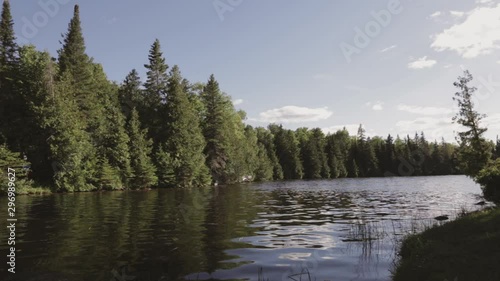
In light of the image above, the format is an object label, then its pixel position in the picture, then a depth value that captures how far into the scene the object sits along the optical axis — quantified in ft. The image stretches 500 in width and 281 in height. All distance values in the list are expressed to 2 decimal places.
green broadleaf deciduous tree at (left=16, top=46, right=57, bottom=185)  156.66
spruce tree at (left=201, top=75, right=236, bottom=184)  266.36
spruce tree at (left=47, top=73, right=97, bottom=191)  155.33
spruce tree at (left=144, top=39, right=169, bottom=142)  235.81
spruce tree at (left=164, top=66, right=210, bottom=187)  219.00
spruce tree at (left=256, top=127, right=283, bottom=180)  404.36
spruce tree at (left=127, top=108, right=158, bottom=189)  194.49
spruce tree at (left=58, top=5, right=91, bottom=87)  194.59
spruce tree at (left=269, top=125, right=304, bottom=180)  431.84
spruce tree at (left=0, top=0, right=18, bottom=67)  178.70
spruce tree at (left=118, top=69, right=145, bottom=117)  238.89
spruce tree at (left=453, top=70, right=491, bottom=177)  129.08
